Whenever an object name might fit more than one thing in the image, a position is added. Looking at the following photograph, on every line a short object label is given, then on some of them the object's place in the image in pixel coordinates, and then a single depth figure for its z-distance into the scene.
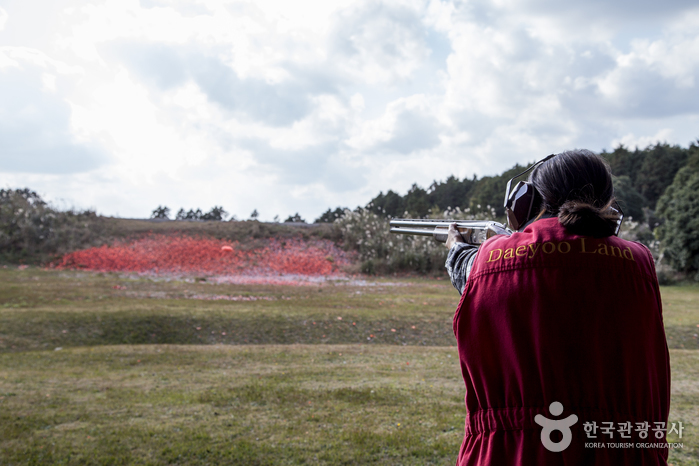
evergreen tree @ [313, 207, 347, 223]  32.29
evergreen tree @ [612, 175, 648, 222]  35.16
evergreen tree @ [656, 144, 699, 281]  21.30
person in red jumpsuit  1.48
